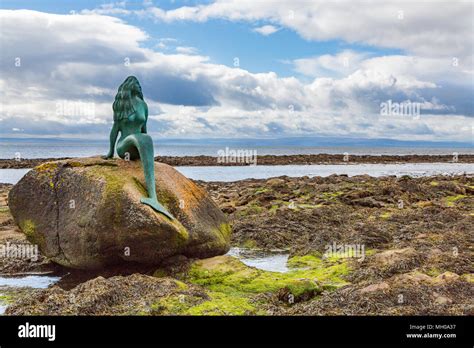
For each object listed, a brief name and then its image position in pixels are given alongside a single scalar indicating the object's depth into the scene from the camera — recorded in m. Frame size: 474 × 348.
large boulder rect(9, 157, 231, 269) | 10.94
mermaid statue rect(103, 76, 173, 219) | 12.09
